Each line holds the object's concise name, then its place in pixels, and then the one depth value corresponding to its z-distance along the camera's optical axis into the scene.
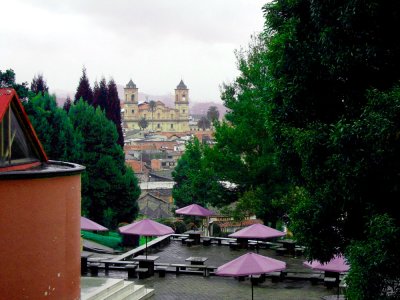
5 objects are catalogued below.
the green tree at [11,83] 32.98
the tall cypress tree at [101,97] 60.67
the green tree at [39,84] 65.19
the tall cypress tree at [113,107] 59.09
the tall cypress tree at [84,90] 61.66
